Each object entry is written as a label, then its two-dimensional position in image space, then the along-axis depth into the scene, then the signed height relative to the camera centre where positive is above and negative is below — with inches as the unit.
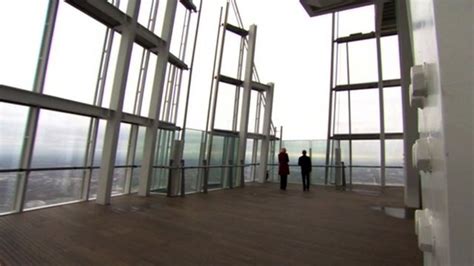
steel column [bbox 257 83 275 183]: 505.7 +40.8
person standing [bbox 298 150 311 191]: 413.7 -7.2
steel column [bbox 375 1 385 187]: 417.4 +82.4
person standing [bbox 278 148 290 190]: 419.7 -11.1
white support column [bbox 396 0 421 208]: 261.7 +47.6
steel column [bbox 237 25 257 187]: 444.5 +103.0
